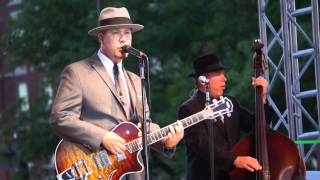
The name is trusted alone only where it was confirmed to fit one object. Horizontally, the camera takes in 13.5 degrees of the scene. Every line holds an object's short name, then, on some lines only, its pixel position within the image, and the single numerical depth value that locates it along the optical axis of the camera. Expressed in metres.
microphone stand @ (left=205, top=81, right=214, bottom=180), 11.26
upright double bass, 11.27
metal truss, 14.26
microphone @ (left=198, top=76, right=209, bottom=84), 11.59
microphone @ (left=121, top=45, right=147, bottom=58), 10.03
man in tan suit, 10.50
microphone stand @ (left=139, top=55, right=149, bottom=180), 10.04
